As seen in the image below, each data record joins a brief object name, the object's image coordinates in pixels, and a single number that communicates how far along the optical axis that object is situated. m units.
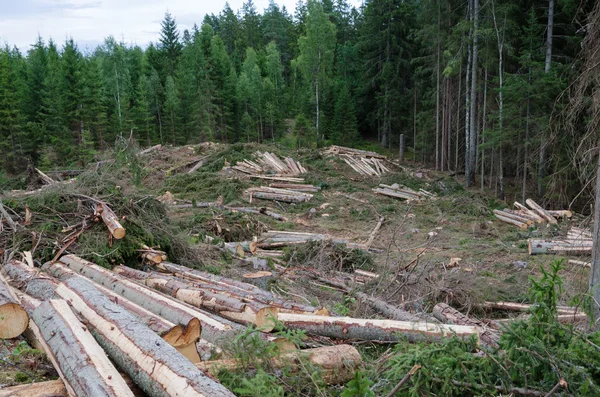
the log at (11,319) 4.54
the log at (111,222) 7.73
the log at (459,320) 4.16
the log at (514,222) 15.32
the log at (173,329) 4.06
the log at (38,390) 3.35
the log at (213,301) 4.80
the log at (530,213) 15.30
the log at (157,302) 4.40
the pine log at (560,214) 14.57
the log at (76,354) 3.18
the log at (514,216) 15.44
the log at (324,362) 3.61
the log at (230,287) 5.26
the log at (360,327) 4.40
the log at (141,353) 3.08
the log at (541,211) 15.10
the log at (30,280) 5.52
